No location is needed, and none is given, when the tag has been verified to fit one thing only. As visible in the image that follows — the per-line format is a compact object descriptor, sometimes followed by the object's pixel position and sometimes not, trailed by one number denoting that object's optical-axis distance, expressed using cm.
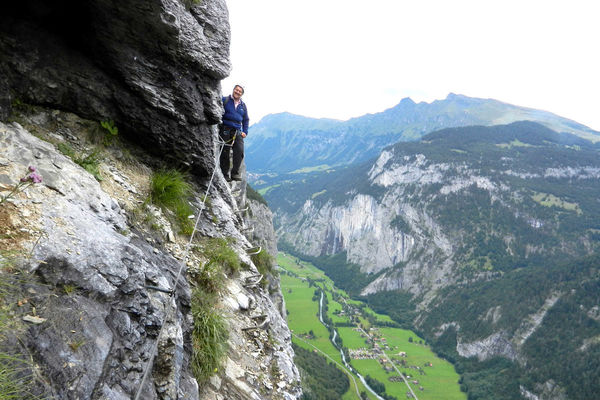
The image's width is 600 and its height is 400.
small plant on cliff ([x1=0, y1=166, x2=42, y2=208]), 376
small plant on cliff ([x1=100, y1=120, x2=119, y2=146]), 758
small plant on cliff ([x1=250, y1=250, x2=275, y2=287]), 1232
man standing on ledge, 1132
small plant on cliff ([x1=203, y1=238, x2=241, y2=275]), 845
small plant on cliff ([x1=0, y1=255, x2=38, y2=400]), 281
